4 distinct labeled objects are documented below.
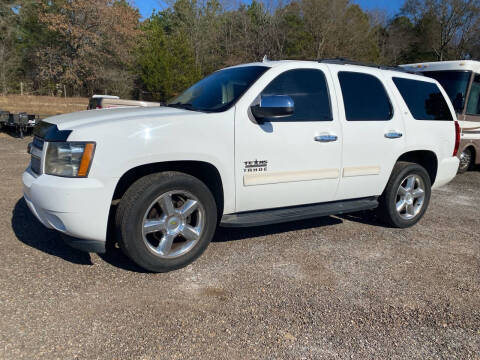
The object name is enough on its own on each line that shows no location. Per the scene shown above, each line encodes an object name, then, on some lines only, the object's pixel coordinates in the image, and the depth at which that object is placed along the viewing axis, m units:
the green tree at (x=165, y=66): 31.25
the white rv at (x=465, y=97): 8.86
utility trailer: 11.98
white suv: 2.81
